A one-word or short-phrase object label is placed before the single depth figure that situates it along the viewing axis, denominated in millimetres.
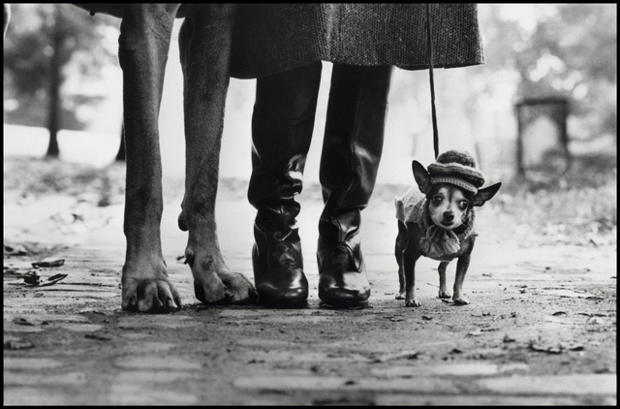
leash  2930
